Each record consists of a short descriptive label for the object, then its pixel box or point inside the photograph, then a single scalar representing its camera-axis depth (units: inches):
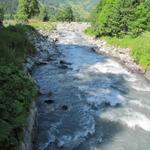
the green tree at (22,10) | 2077.4
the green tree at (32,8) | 2091.8
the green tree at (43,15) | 2410.0
